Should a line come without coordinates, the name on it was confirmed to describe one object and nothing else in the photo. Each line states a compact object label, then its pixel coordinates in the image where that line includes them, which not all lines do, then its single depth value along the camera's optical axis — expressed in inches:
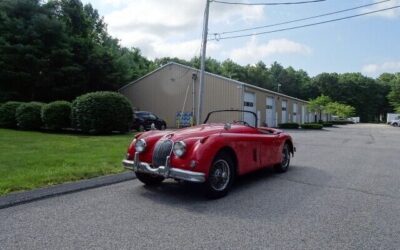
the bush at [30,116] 896.9
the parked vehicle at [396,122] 2524.6
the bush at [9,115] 956.6
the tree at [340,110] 3026.6
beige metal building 1254.8
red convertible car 226.1
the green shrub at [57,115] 847.1
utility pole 797.5
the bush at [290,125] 1485.0
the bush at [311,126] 1507.1
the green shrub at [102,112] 781.9
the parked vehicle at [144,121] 1050.1
